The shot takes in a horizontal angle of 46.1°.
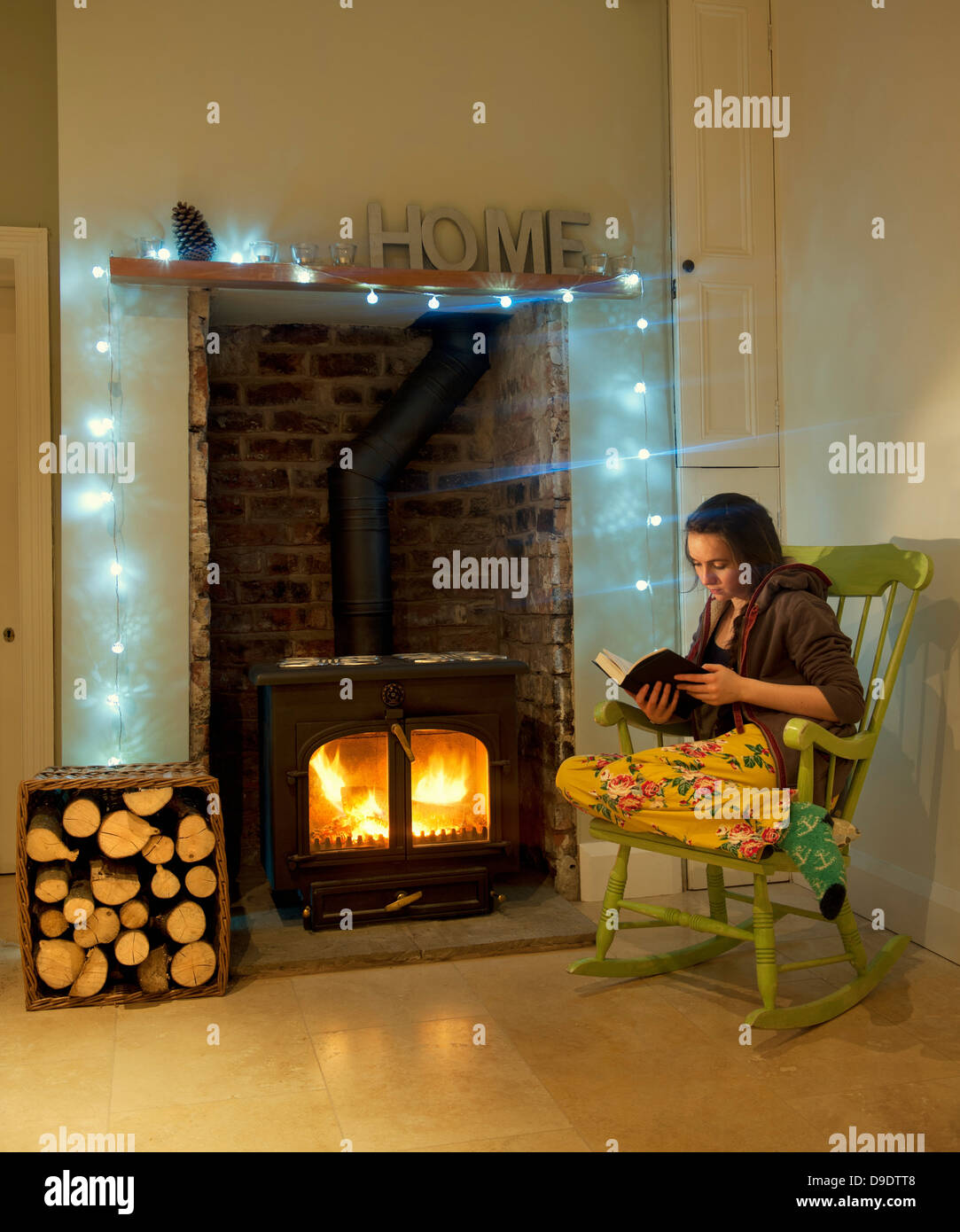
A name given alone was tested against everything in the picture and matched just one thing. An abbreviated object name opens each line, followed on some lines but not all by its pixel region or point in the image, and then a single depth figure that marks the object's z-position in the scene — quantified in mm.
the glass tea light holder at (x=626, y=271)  3537
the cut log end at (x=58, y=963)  2801
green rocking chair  2566
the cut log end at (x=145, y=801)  2881
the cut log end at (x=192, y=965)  2867
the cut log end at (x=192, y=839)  2904
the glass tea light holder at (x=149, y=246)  3230
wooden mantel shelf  3193
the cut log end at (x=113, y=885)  2848
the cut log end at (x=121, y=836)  2850
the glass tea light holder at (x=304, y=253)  3309
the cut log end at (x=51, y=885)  2816
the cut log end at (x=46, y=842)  2826
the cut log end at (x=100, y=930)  2842
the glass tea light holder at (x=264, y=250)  3299
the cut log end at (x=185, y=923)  2873
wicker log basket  2824
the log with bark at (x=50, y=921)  2820
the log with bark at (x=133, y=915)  2863
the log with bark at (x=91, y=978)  2830
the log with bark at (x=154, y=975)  2863
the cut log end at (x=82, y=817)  2848
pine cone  3254
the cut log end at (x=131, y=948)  2852
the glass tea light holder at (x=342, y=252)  3352
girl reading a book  2582
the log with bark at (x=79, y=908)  2832
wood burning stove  3277
